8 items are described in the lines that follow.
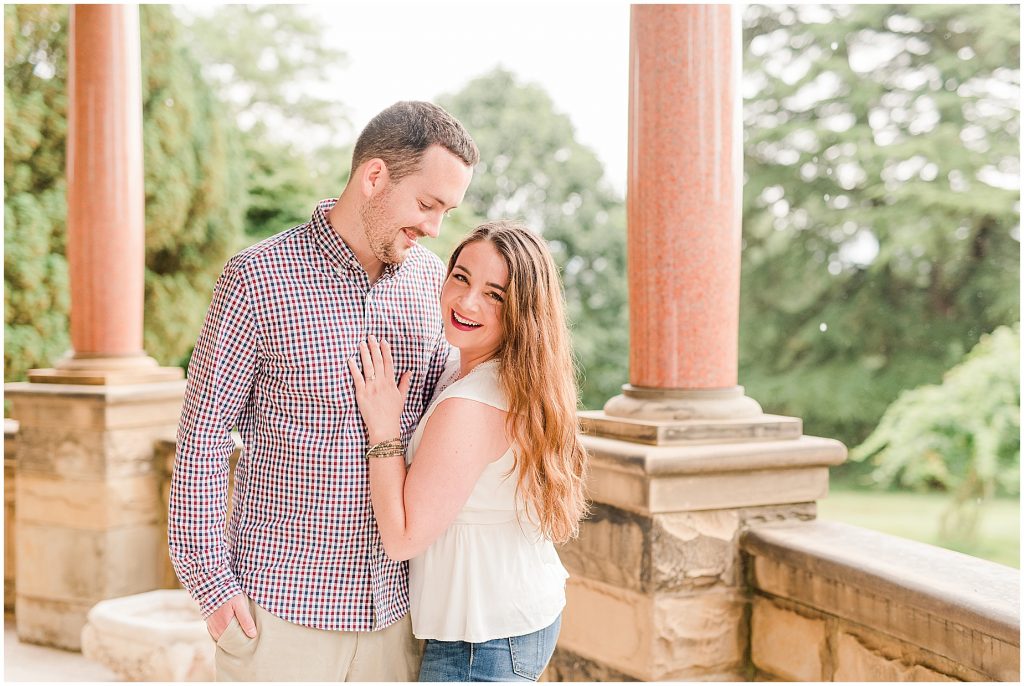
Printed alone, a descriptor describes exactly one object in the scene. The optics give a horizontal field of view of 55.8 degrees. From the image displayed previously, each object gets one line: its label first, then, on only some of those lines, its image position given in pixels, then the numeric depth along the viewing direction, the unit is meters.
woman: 1.79
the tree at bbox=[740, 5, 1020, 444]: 12.52
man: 1.88
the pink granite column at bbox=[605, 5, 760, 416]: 2.92
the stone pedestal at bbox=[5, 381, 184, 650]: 4.61
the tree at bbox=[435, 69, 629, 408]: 15.27
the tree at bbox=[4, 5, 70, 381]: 8.99
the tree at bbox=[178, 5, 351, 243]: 14.82
